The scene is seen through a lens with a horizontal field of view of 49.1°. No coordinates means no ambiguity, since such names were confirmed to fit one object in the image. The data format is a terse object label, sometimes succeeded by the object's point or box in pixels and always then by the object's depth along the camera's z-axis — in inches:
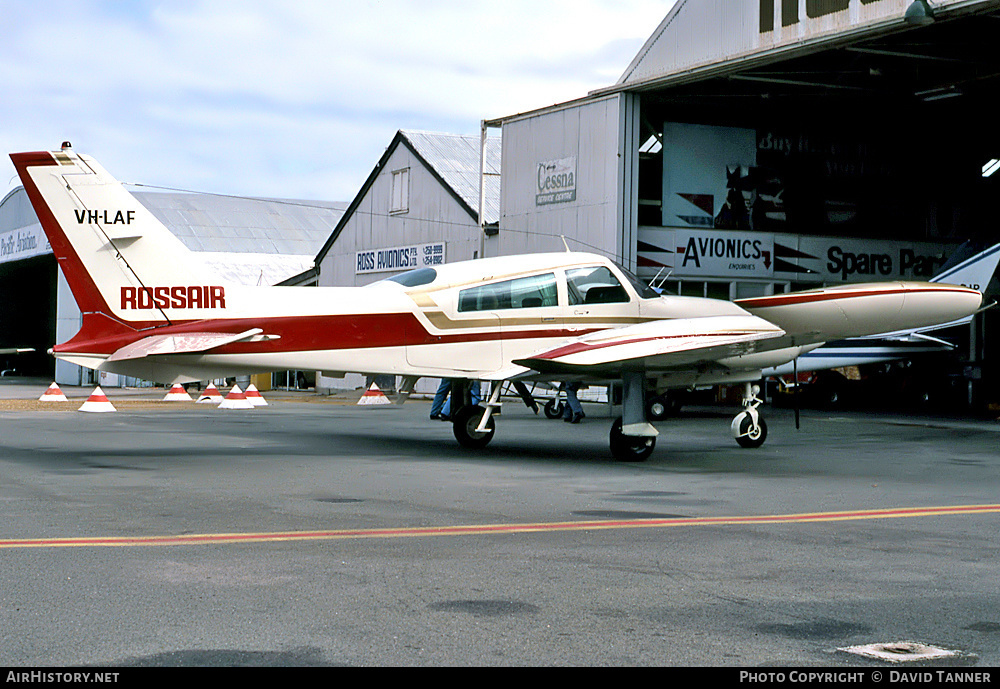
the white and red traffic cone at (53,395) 1119.6
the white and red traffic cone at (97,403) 961.5
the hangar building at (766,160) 984.3
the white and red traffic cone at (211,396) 1143.0
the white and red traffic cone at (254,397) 1084.7
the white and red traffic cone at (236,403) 1041.2
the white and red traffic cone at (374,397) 1182.9
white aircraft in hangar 956.0
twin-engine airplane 498.9
